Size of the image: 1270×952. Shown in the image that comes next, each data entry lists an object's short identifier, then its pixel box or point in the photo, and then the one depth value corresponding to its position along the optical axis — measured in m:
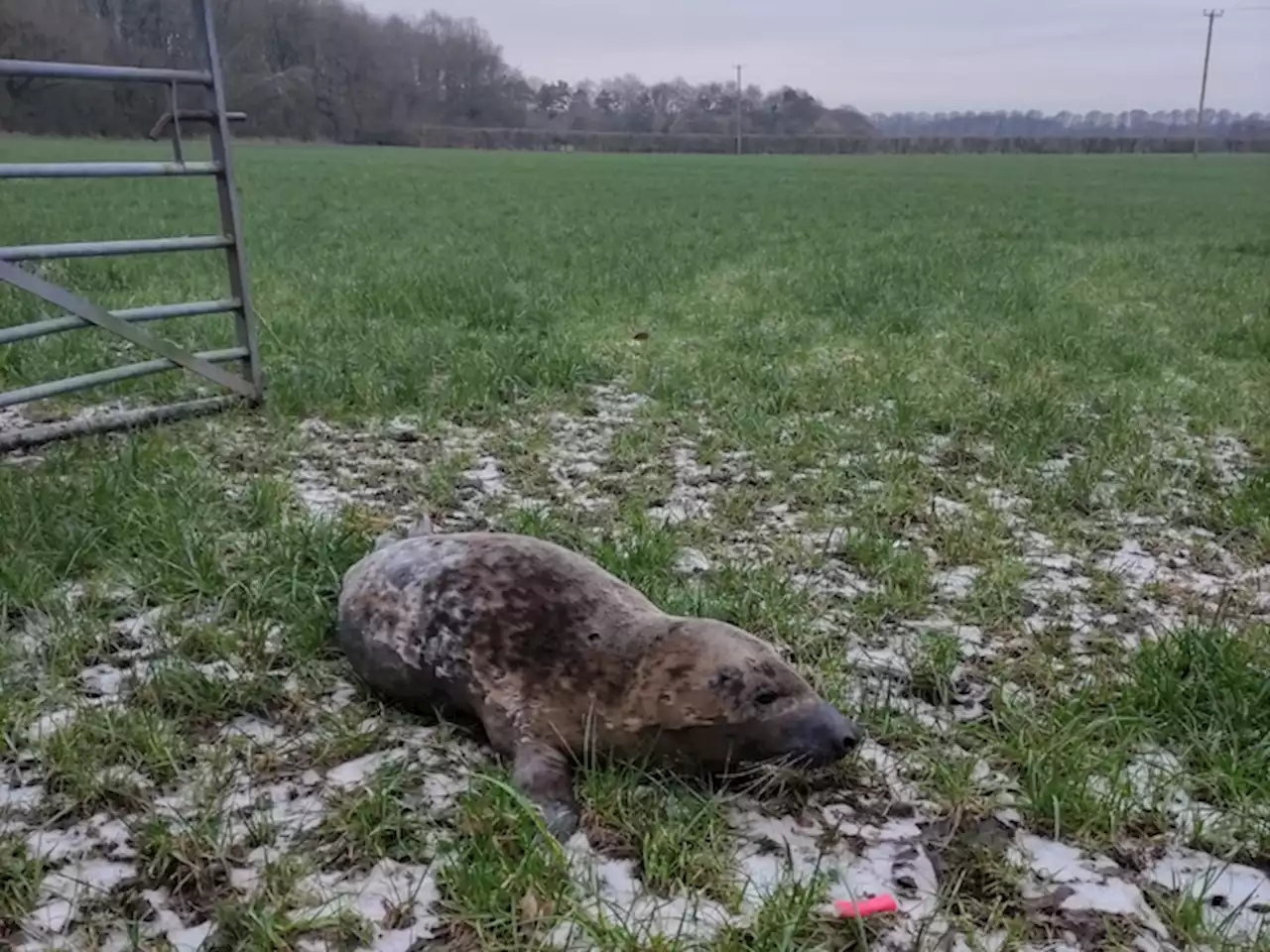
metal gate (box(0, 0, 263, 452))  3.94
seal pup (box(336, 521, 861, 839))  2.04
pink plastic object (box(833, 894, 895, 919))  1.75
